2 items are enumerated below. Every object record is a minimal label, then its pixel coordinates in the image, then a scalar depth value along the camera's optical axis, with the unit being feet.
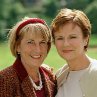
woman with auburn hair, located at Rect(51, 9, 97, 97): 14.94
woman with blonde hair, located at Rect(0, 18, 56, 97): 14.55
